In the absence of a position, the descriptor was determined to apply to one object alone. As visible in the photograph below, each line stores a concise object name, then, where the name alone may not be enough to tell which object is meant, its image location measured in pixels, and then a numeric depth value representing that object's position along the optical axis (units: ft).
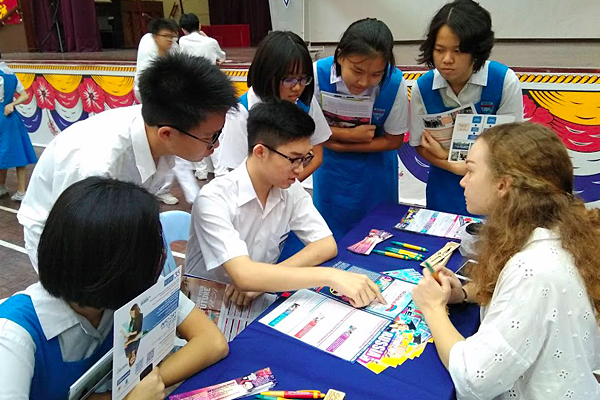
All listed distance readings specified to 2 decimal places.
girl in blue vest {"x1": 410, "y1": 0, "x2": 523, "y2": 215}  5.60
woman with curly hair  2.85
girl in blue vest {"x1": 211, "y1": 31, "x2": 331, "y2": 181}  5.65
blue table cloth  3.03
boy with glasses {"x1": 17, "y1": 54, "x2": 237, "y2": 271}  4.13
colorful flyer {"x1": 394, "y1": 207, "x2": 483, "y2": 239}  5.60
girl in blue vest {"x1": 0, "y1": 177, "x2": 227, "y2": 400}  2.73
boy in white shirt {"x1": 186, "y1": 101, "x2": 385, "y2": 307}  4.19
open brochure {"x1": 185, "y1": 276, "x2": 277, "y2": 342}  4.54
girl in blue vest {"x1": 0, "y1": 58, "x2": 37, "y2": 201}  13.47
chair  5.77
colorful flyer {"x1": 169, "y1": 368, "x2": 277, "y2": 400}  2.97
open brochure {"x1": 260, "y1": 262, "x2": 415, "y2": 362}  3.47
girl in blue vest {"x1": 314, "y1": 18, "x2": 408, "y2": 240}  5.77
